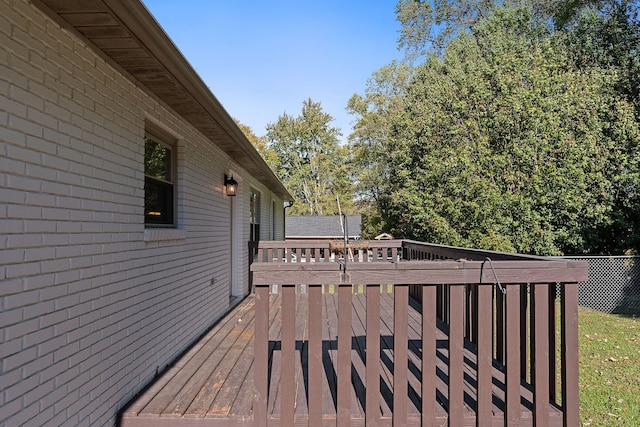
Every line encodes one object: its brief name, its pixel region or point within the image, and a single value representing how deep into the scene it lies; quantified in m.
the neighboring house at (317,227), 26.23
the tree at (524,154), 9.01
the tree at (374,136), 23.17
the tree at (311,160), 36.22
